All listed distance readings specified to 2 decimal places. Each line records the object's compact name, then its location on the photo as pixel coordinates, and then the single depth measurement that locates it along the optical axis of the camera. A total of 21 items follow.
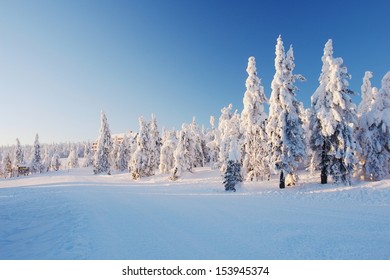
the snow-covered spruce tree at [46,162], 120.70
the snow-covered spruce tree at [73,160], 120.46
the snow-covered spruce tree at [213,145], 57.06
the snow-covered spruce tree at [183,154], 45.69
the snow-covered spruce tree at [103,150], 71.50
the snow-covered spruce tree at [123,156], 80.31
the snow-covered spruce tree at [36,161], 90.07
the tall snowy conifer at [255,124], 33.31
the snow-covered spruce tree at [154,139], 57.62
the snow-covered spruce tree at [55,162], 118.44
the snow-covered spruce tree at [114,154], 86.29
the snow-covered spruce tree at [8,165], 88.82
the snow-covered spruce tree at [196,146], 63.77
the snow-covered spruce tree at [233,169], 26.70
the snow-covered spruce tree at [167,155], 55.62
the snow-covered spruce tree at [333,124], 25.80
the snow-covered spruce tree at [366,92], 34.24
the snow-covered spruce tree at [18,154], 88.69
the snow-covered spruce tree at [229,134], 38.93
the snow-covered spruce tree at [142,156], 53.00
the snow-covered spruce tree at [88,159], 114.69
